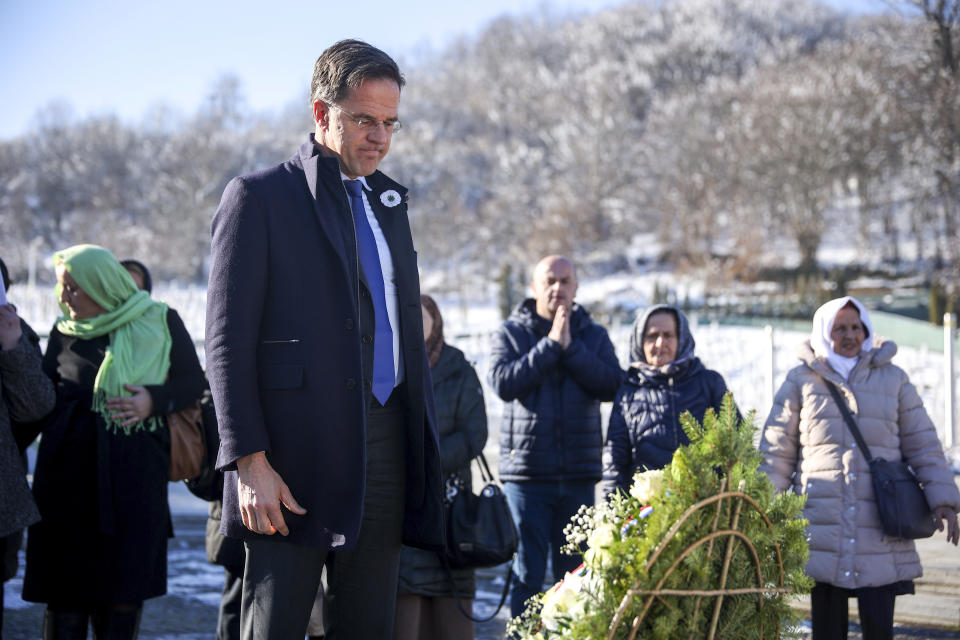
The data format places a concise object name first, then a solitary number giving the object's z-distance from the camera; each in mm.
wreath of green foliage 2119
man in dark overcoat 2441
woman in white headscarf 4324
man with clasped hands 5078
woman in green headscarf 4137
